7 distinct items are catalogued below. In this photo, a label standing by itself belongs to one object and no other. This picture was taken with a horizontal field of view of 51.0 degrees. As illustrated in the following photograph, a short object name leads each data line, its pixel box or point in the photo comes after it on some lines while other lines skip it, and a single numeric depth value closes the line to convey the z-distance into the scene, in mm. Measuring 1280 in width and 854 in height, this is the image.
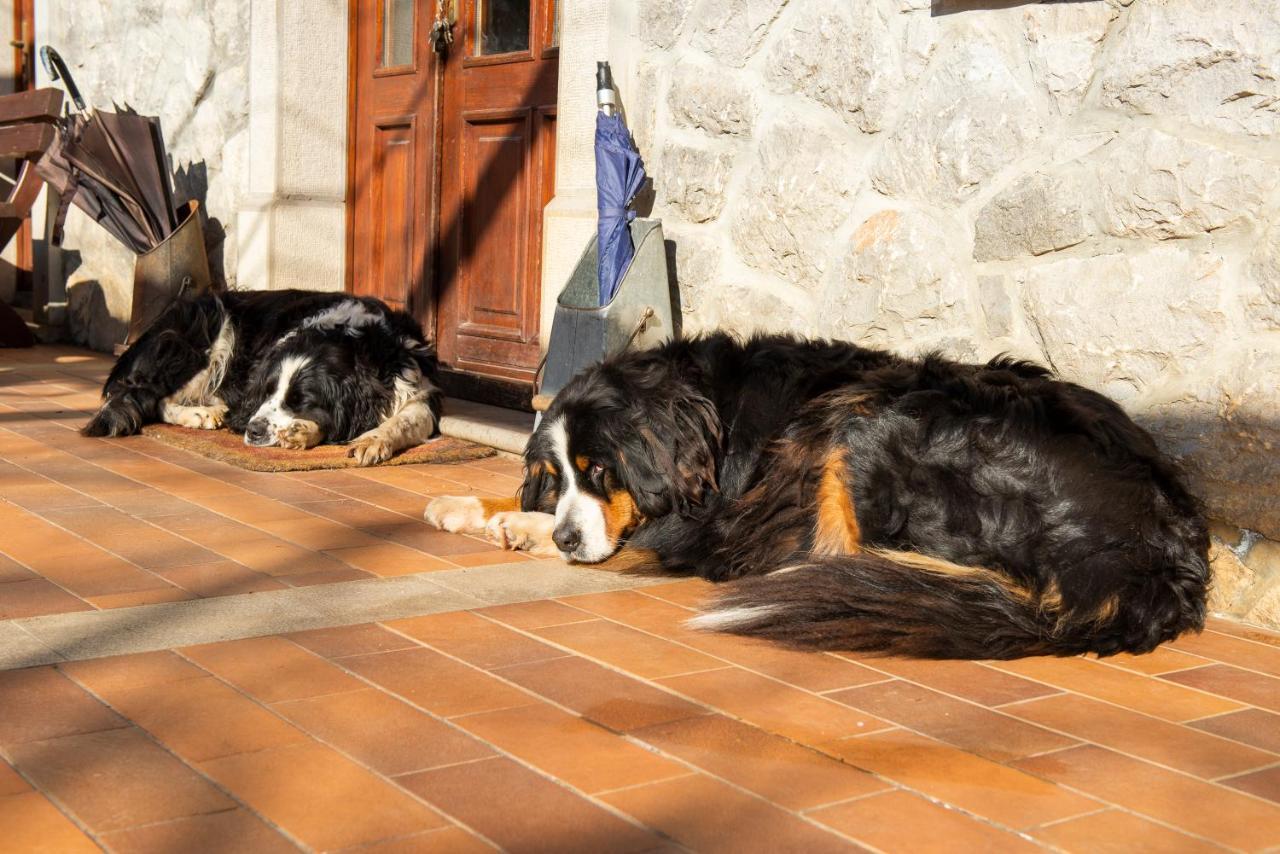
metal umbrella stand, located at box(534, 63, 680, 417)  4859
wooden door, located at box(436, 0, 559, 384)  6293
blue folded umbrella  4887
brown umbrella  7754
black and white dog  5637
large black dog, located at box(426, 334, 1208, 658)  2963
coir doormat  5219
